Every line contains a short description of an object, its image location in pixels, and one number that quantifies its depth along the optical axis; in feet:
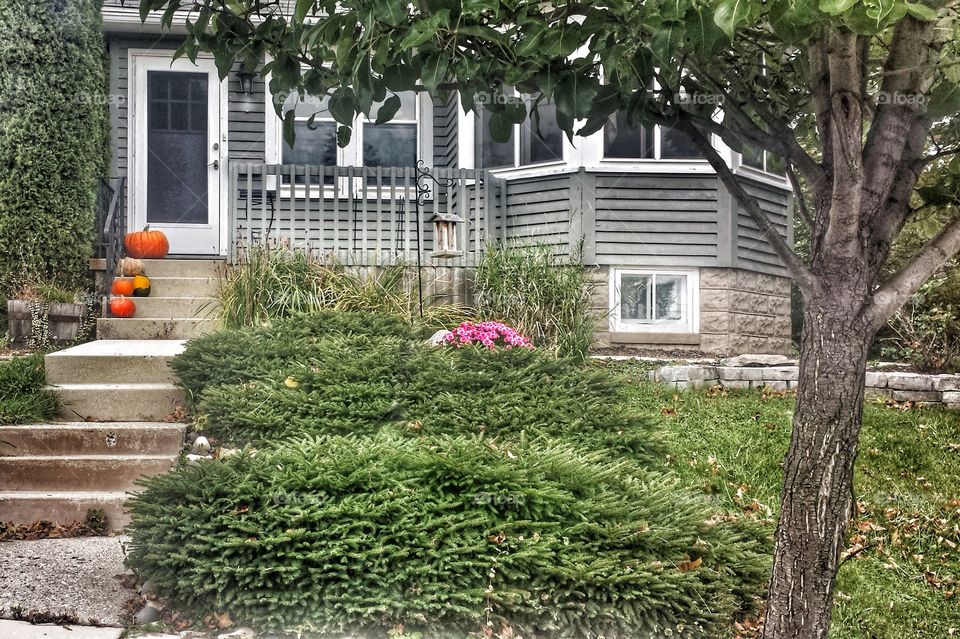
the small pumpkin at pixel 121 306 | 25.11
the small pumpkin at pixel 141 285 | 26.40
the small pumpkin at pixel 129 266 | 26.73
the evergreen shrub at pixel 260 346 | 17.71
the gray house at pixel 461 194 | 29.19
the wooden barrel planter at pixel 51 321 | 24.91
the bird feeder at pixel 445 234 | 22.50
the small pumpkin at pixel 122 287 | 25.79
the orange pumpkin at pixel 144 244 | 29.81
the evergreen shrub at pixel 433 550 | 10.41
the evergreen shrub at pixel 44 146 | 26.20
